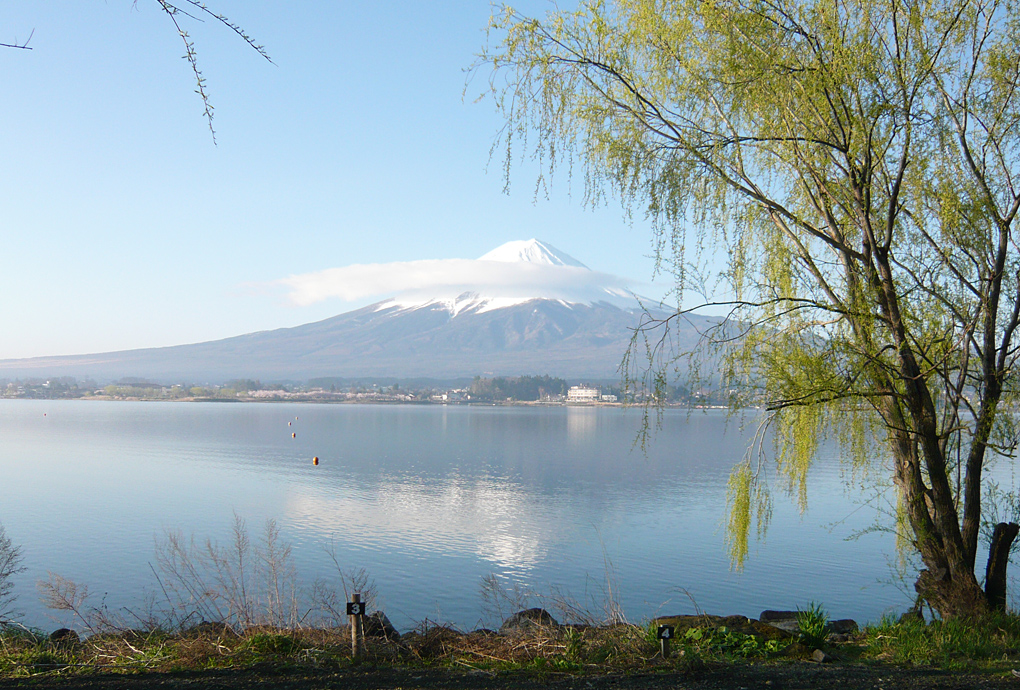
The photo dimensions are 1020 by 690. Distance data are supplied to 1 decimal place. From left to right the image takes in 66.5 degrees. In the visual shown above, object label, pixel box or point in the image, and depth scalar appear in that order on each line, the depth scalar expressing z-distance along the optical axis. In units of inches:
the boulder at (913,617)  345.7
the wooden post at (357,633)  249.4
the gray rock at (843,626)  415.2
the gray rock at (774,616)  428.8
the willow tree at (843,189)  283.9
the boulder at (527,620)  323.3
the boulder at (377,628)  312.5
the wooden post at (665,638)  245.8
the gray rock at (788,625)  364.8
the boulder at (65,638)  315.0
